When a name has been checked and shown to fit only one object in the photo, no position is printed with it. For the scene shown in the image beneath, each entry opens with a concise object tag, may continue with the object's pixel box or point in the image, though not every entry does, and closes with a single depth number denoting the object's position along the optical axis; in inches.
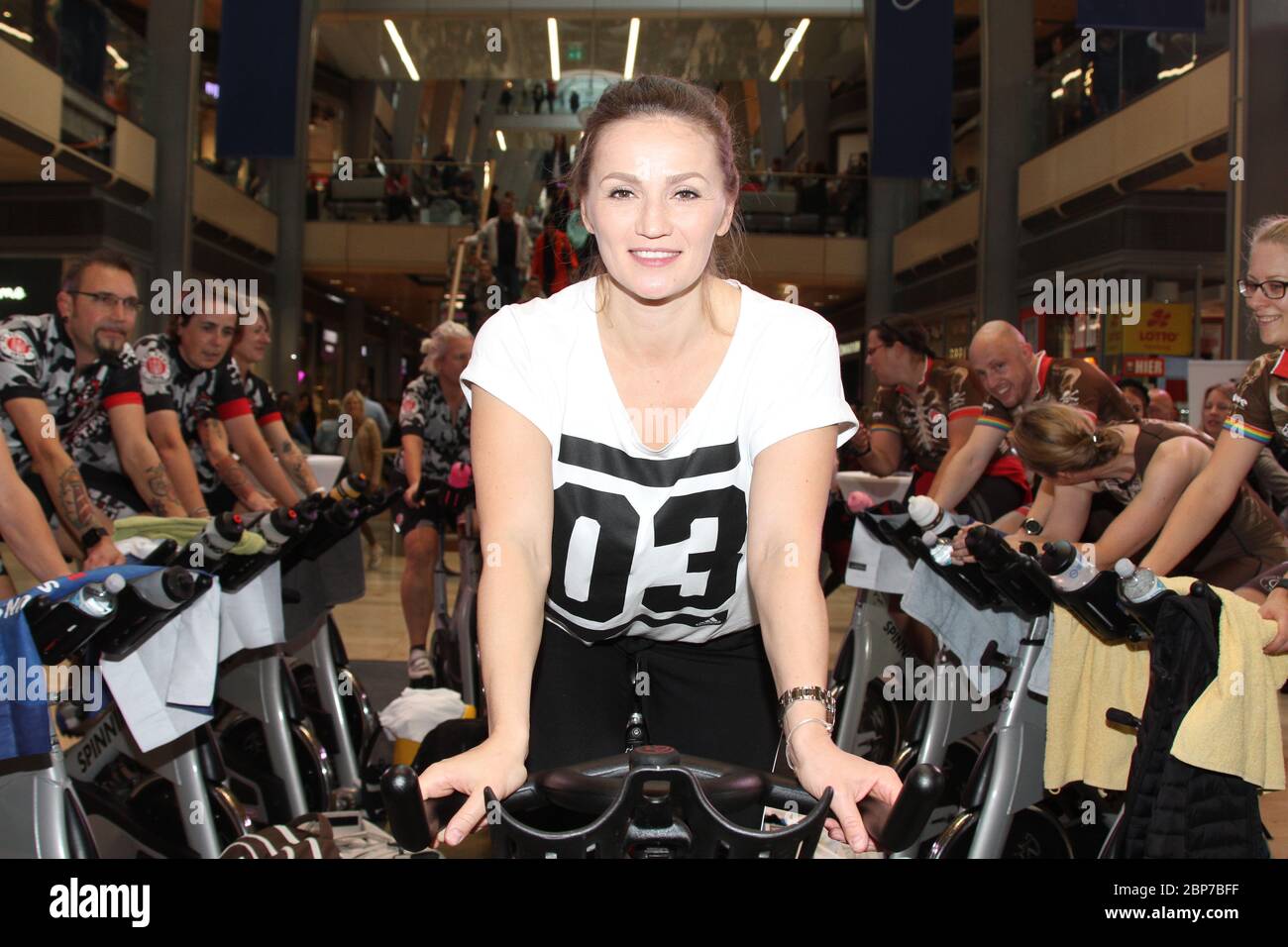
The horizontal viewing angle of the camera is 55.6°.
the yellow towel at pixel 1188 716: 81.2
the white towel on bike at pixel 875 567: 142.6
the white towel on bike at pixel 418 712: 145.9
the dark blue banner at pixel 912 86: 375.2
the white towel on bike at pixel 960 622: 113.2
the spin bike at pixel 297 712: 131.9
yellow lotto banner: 378.9
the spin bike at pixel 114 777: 78.9
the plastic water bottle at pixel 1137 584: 81.7
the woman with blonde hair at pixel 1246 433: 106.0
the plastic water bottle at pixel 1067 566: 86.4
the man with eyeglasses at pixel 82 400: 120.6
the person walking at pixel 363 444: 471.2
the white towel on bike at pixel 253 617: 118.2
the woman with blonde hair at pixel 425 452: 213.2
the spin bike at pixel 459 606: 183.3
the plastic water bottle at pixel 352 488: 134.2
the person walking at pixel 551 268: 217.0
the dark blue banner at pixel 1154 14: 262.8
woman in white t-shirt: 56.4
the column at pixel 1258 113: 243.0
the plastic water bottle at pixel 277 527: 116.9
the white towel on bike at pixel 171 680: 92.8
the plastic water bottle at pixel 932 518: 112.3
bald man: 167.6
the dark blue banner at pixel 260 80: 381.4
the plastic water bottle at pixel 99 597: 77.4
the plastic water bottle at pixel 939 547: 110.8
